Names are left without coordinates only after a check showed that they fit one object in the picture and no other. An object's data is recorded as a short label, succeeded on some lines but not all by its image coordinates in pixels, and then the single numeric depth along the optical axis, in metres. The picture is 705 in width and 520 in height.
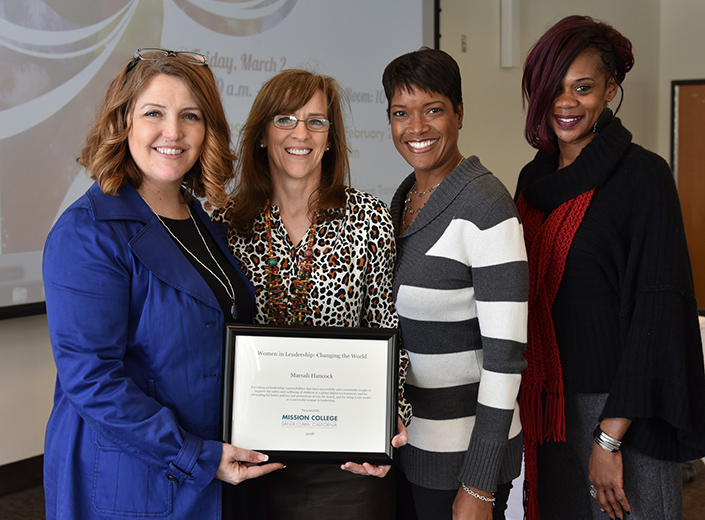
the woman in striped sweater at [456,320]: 1.54
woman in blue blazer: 1.26
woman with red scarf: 1.60
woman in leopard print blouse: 1.61
